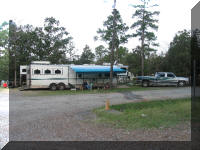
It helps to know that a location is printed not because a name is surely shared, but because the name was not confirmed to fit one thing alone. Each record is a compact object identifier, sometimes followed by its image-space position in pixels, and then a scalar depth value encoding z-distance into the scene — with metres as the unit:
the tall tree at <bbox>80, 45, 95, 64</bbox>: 56.91
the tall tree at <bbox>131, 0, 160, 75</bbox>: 26.48
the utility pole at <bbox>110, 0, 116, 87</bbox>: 18.88
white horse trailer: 18.05
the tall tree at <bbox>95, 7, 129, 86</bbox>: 19.66
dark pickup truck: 21.39
